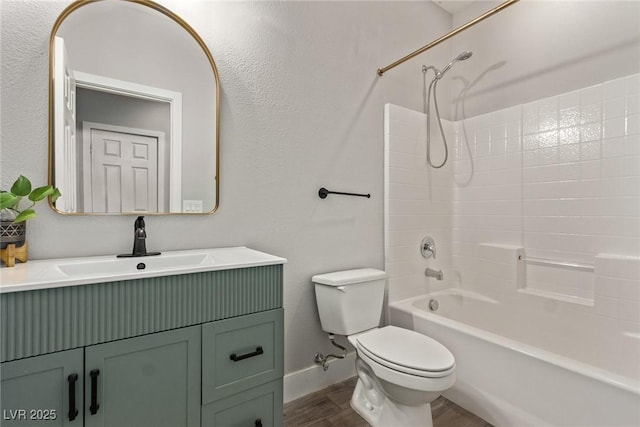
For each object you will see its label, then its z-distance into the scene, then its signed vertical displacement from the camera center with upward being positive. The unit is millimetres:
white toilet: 1321 -637
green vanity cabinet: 873 -449
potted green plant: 1084 +5
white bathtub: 1264 -740
